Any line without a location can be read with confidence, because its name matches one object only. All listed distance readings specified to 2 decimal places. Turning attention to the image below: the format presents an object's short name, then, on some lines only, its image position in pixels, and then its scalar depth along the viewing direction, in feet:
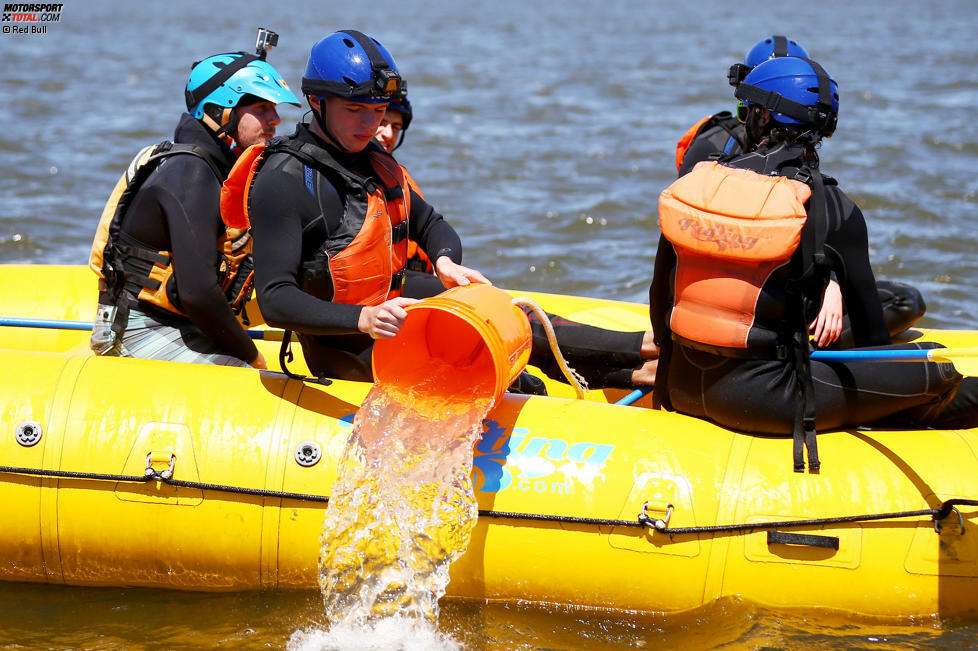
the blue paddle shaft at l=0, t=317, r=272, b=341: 31.40
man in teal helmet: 26.40
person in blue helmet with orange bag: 22.09
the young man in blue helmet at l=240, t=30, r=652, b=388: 22.71
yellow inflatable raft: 22.93
